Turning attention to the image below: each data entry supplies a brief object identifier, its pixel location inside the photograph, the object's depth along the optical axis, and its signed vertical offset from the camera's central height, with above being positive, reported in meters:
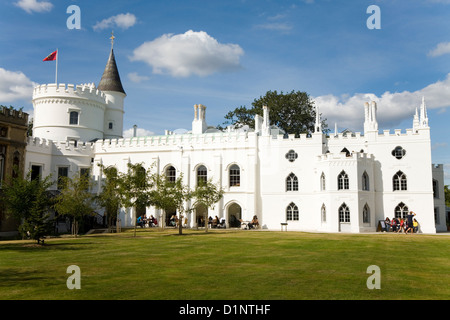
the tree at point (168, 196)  31.77 +0.71
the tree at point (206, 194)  33.78 +0.92
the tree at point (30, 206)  21.27 -0.08
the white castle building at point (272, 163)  38.16 +4.32
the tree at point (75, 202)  28.75 +0.19
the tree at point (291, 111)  59.84 +13.82
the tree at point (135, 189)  30.78 +1.23
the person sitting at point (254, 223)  39.49 -1.69
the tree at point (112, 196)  32.28 +0.71
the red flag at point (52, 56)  42.09 +15.10
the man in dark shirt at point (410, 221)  34.44 -1.25
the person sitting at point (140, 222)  41.97 -1.72
